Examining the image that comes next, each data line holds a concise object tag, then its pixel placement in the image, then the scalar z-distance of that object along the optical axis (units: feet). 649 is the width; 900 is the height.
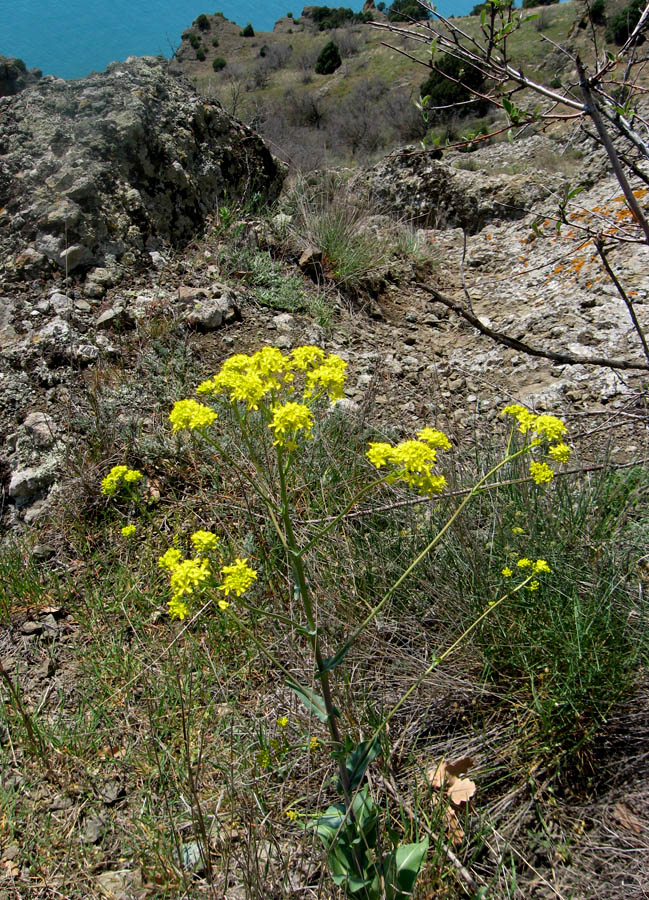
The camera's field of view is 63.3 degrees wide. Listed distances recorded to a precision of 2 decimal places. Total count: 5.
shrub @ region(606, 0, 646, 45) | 46.62
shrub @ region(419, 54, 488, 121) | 52.75
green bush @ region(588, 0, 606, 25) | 65.09
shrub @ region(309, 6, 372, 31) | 115.65
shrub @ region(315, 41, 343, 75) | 93.45
